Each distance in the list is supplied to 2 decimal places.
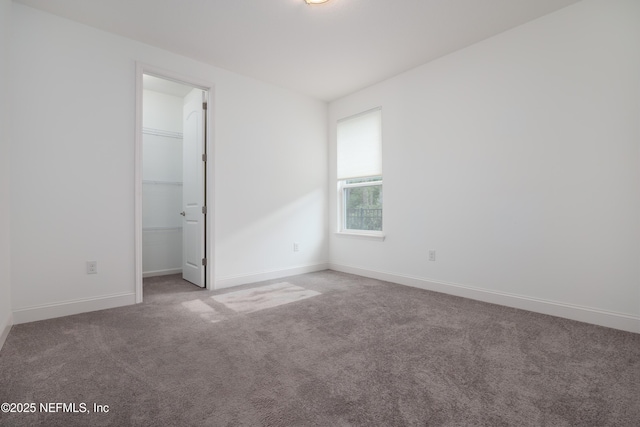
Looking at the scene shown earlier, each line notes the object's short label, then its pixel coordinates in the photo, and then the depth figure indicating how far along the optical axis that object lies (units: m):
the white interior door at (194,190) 3.77
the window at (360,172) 4.30
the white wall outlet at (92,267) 2.85
